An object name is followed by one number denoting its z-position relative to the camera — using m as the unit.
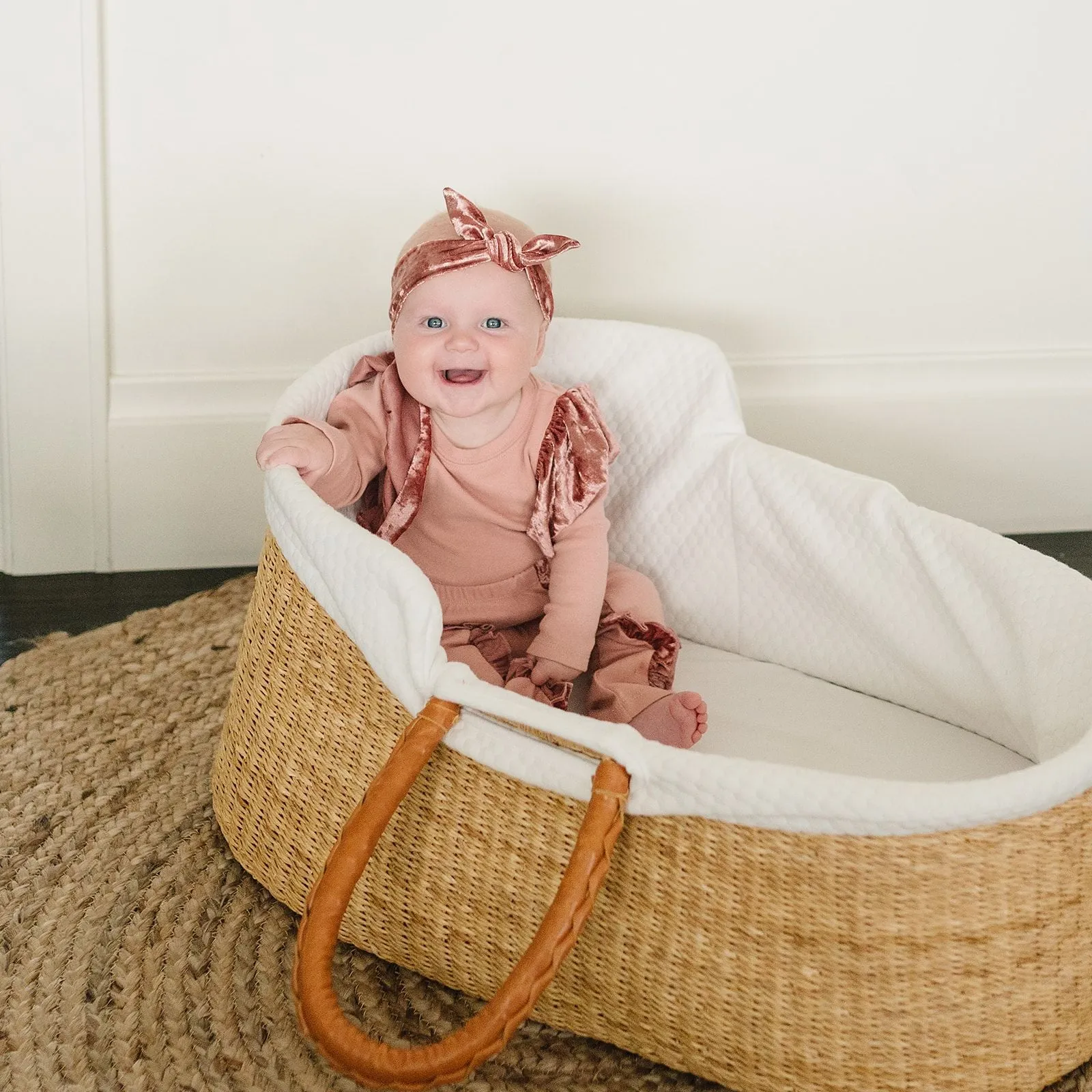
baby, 1.19
